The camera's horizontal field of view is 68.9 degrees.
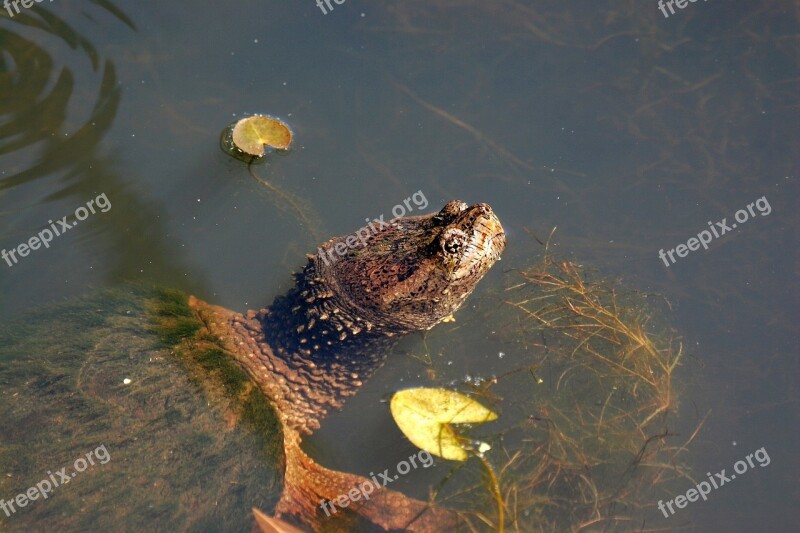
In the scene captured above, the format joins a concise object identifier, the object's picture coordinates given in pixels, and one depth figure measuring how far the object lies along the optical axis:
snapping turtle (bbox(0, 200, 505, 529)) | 4.30
